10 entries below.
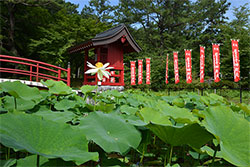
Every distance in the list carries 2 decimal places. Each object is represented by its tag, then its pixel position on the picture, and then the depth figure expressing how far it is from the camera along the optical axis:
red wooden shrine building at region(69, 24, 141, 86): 6.75
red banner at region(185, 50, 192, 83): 7.86
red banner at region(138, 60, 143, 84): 9.57
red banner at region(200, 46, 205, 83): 7.80
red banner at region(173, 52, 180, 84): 8.85
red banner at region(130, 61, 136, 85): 9.55
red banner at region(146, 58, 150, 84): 9.63
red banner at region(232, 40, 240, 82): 6.23
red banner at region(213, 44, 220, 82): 6.81
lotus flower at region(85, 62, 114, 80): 1.23
